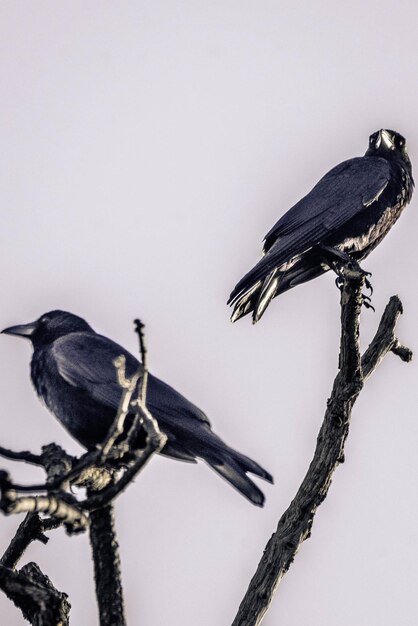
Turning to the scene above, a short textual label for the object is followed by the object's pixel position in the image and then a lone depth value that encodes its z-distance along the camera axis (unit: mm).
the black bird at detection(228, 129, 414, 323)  15464
